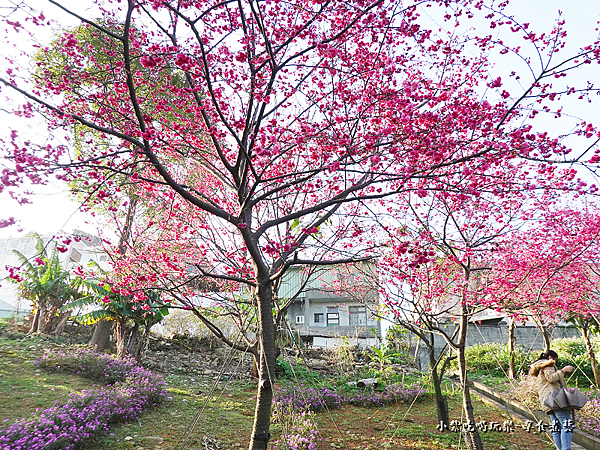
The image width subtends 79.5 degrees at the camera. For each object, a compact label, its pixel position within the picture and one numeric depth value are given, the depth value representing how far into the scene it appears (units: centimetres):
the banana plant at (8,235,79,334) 1023
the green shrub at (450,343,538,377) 1241
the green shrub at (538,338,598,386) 1102
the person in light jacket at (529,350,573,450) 482
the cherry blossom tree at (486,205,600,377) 632
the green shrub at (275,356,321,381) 955
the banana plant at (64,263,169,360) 866
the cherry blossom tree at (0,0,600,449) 326
